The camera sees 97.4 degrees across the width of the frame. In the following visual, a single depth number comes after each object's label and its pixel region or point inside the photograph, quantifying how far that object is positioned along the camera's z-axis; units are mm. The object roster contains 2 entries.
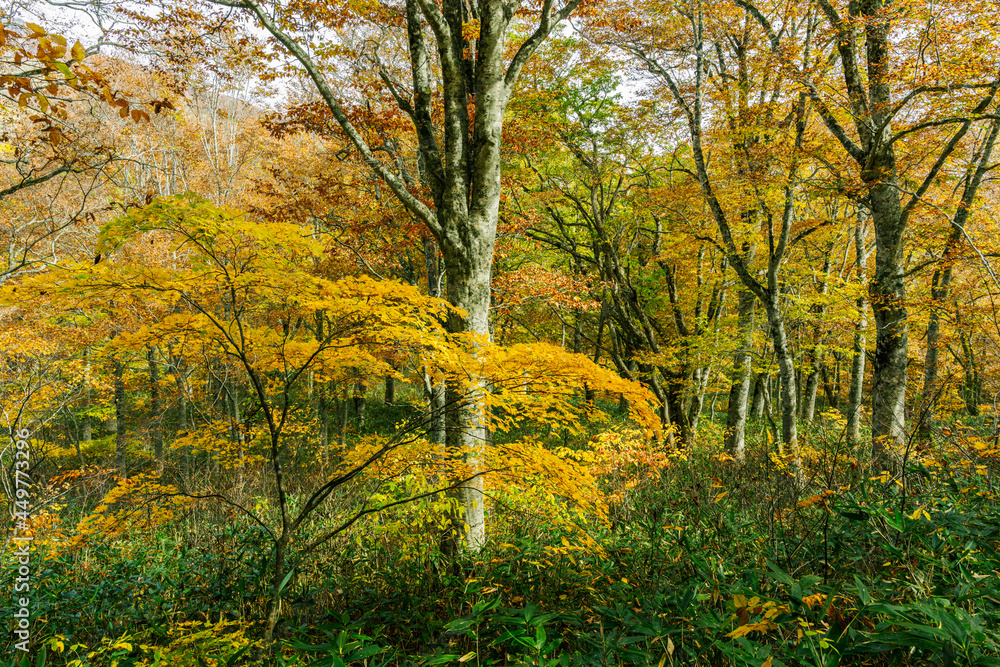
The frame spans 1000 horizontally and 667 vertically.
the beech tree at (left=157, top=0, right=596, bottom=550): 4461
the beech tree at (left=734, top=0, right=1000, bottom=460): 5648
